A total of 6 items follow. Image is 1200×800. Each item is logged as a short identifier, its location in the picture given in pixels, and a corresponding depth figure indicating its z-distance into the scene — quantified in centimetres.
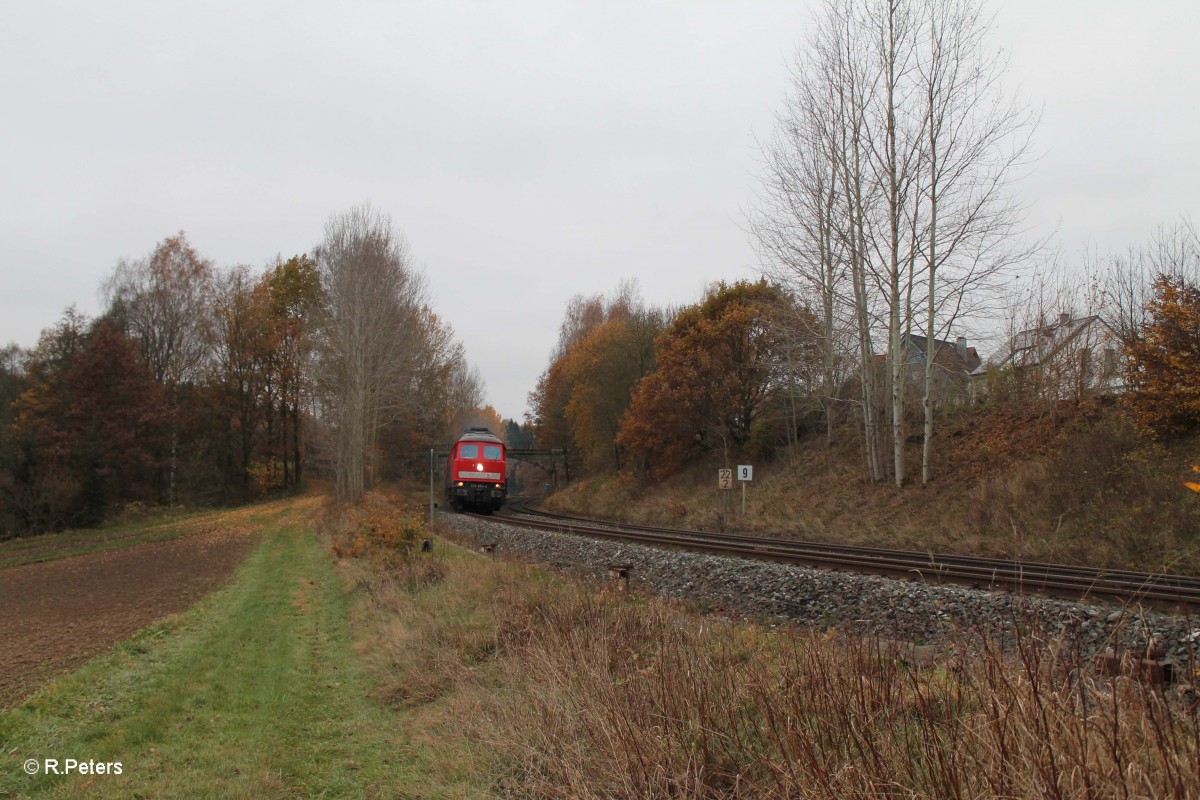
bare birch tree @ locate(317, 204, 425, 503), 3428
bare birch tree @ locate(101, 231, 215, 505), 4575
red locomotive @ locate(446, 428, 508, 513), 3666
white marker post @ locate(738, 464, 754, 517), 2102
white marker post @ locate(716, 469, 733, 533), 2254
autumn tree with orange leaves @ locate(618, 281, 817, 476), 3169
